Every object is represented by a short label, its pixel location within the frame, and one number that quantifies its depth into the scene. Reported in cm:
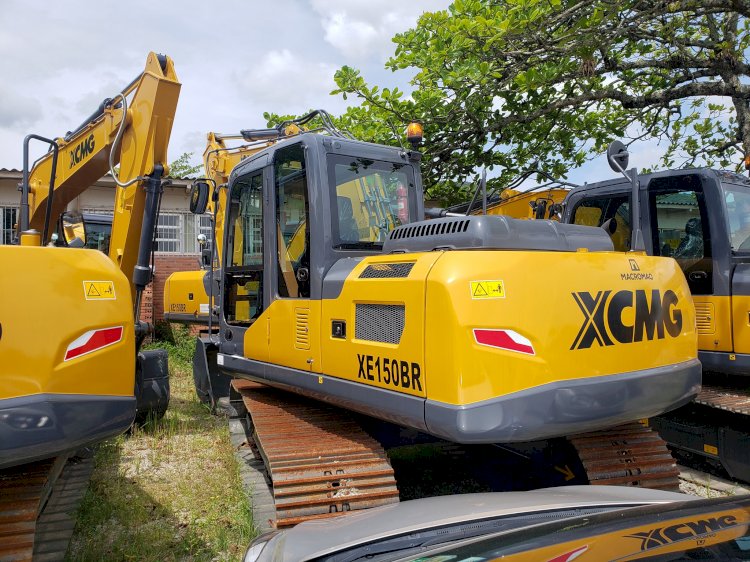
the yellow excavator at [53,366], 270
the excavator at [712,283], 497
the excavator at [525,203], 699
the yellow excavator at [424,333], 304
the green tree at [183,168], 2348
